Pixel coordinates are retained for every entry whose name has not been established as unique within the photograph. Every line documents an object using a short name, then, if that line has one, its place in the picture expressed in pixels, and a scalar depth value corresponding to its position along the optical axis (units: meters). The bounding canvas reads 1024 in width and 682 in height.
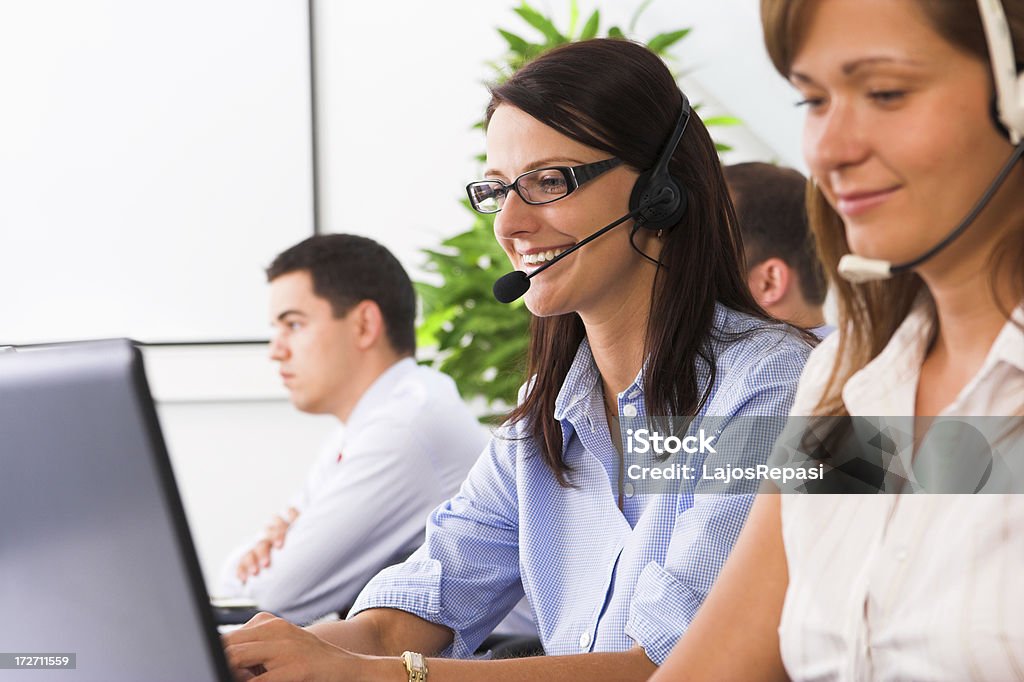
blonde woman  1.69
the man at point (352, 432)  2.69
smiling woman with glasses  2.08
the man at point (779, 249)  2.69
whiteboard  3.95
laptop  1.56
